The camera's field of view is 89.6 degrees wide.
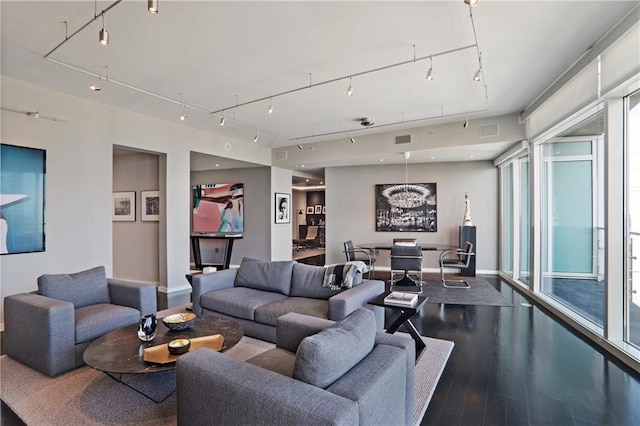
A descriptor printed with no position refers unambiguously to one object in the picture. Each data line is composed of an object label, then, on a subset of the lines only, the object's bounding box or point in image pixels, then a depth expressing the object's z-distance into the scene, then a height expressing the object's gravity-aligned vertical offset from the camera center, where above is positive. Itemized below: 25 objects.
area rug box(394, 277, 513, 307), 5.24 -1.43
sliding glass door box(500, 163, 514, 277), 7.11 -0.11
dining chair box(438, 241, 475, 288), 6.31 -0.99
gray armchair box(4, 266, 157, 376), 2.75 -0.99
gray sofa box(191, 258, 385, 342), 3.40 -0.96
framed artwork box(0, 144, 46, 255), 3.94 +0.18
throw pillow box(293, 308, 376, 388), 1.46 -0.67
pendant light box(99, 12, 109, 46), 2.47 +1.36
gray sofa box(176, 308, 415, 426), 1.29 -0.77
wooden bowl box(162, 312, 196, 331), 2.84 -0.97
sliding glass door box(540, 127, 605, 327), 4.27 -0.12
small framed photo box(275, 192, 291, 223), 8.59 +0.16
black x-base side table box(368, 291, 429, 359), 3.11 -0.98
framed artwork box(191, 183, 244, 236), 8.80 +0.13
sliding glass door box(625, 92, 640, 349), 3.23 -0.07
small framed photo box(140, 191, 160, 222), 6.51 +0.15
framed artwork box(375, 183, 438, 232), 8.21 +0.18
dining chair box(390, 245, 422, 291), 5.89 -0.82
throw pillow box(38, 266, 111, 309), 3.25 -0.78
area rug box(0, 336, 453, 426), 2.20 -1.40
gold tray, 2.30 -1.04
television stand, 8.05 -0.92
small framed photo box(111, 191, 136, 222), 6.83 +0.16
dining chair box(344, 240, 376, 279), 6.71 -0.92
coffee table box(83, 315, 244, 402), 2.21 -1.05
